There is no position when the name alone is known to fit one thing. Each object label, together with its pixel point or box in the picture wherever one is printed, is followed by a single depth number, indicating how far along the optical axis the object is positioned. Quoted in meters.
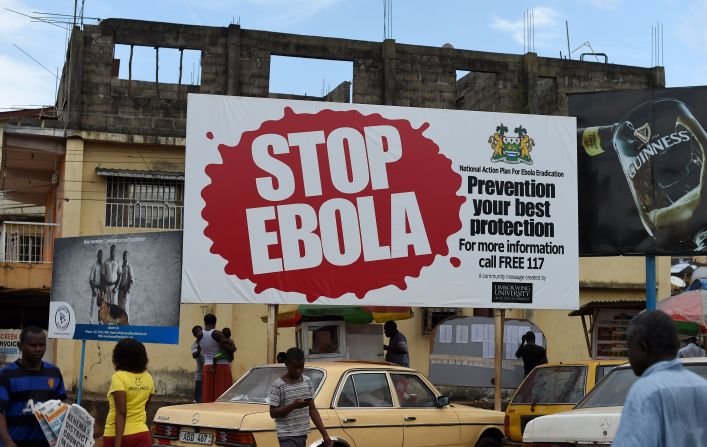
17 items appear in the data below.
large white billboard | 13.36
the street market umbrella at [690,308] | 15.42
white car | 7.29
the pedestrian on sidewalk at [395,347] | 14.85
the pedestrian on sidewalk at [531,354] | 15.47
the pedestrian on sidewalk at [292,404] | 8.80
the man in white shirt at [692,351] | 13.94
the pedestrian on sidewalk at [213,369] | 14.95
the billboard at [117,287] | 14.18
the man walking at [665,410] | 4.04
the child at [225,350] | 14.84
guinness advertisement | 15.20
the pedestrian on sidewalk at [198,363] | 15.38
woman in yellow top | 7.68
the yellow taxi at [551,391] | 11.51
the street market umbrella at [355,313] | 15.37
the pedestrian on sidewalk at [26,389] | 6.75
